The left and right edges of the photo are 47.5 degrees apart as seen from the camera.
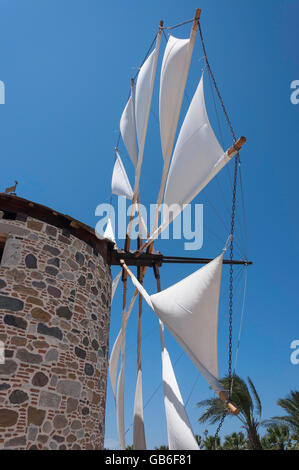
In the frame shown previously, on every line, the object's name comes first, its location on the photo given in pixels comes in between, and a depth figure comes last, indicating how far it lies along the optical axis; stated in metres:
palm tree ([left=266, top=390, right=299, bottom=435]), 12.01
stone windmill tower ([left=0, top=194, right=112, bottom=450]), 4.89
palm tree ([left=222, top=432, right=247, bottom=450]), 21.68
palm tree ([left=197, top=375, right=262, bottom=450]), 11.60
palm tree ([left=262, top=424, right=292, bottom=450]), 16.56
